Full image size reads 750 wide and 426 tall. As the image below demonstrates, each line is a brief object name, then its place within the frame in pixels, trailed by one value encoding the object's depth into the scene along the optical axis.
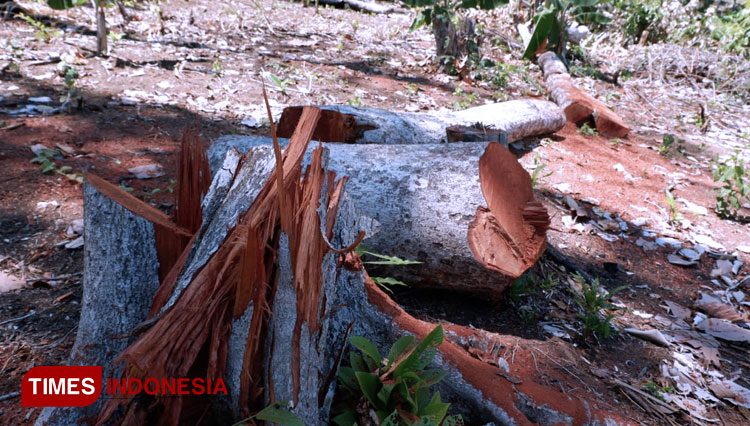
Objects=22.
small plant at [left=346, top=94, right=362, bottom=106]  5.14
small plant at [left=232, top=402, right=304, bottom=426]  1.30
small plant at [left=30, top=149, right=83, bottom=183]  3.36
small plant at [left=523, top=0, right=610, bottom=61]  7.32
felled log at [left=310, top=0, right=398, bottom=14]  10.95
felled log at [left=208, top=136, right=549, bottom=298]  2.46
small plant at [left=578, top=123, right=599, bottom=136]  5.96
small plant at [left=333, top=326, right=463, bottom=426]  1.56
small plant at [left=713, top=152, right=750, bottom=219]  4.36
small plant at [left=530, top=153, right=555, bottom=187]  3.92
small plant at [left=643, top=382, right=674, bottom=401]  2.25
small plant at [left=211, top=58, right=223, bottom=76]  5.84
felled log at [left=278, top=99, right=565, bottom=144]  3.58
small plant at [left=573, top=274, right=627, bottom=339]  2.63
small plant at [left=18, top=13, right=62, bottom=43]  5.92
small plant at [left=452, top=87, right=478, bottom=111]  5.87
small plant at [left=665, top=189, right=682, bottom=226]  4.16
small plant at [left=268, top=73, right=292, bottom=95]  5.48
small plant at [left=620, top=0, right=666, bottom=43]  9.63
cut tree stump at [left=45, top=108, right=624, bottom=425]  1.33
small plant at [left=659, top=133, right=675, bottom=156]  5.63
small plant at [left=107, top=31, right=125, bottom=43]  6.30
